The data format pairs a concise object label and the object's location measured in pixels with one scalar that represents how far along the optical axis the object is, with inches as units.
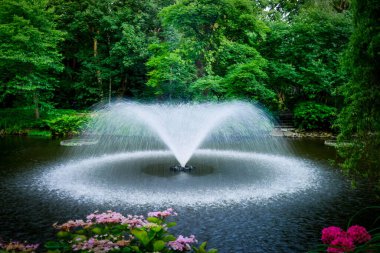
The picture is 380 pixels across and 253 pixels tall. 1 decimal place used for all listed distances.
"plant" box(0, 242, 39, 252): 144.8
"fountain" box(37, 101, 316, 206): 403.5
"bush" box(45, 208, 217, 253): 142.6
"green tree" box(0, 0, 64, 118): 1001.5
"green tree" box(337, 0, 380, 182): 275.0
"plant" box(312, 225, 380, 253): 147.3
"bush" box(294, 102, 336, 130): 1041.5
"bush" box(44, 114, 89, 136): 1016.2
